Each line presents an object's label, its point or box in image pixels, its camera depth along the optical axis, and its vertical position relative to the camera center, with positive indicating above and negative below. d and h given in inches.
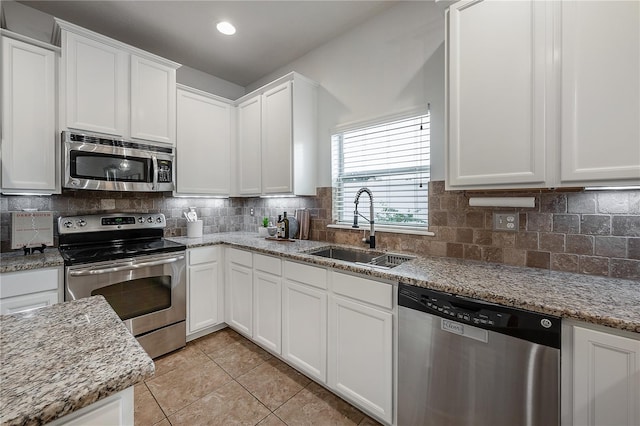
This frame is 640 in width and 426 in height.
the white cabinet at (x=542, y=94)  46.9 +22.7
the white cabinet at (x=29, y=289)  67.5 -19.5
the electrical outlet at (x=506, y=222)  67.0 -2.4
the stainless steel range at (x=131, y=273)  79.2 -18.6
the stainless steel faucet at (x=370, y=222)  87.0 -3.3
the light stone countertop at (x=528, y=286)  40.9 -13.8
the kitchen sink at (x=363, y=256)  83.0 -14.0
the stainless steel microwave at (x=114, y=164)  84.7 +16.2
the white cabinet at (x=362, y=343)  62.2 -31.3
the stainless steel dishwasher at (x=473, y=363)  44.1 -26.9
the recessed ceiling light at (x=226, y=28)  95.9 +65.3
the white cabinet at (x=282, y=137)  102.3 +29.6
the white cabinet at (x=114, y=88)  84.9 +42.0
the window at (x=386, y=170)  84.1 +14.0
